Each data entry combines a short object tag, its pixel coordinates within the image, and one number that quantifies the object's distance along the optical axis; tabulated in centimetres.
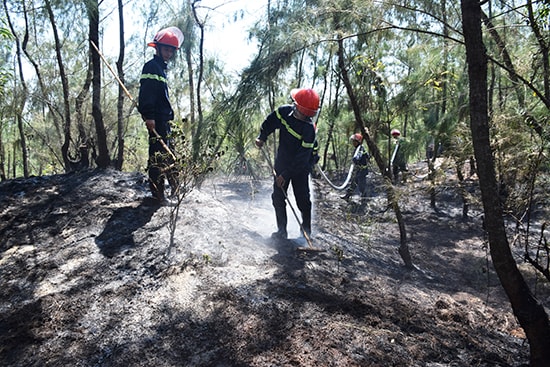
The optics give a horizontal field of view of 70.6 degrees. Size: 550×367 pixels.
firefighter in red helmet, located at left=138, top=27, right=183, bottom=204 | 446
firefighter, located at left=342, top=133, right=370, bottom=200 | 883
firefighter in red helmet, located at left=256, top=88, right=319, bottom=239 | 446
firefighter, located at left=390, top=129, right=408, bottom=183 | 896
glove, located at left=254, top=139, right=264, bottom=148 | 458
